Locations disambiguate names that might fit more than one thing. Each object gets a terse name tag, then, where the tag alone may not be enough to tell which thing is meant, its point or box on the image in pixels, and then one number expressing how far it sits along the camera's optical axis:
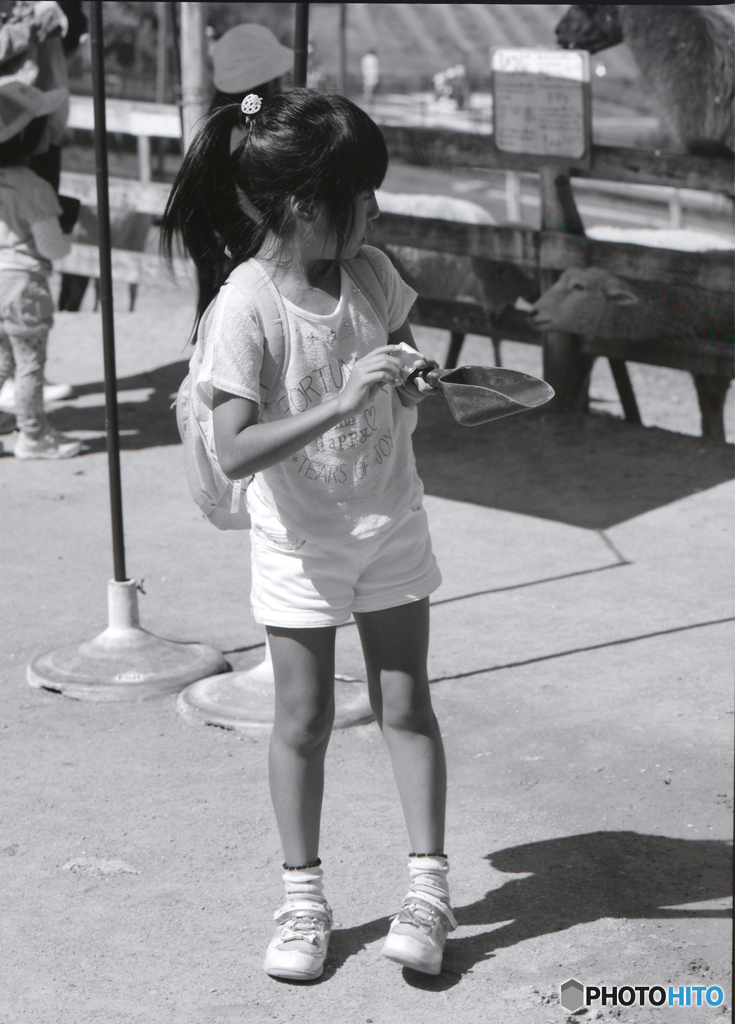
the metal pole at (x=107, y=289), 6.93
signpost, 13.61
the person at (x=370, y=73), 68.04
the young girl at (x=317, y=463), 4.35
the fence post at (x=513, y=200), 22.66
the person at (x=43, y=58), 11.98
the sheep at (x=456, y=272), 15.06
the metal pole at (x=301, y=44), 7.21
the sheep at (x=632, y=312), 13.45
